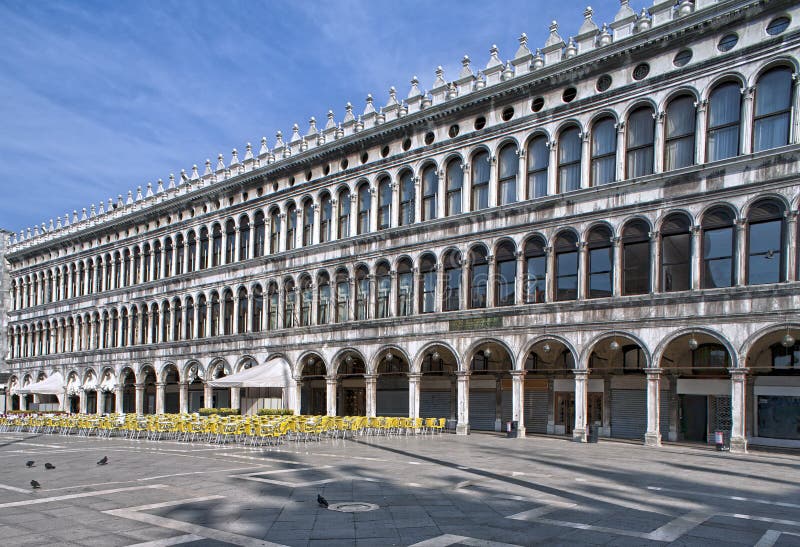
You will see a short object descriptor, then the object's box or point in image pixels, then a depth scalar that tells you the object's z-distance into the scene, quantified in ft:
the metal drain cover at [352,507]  44.81
